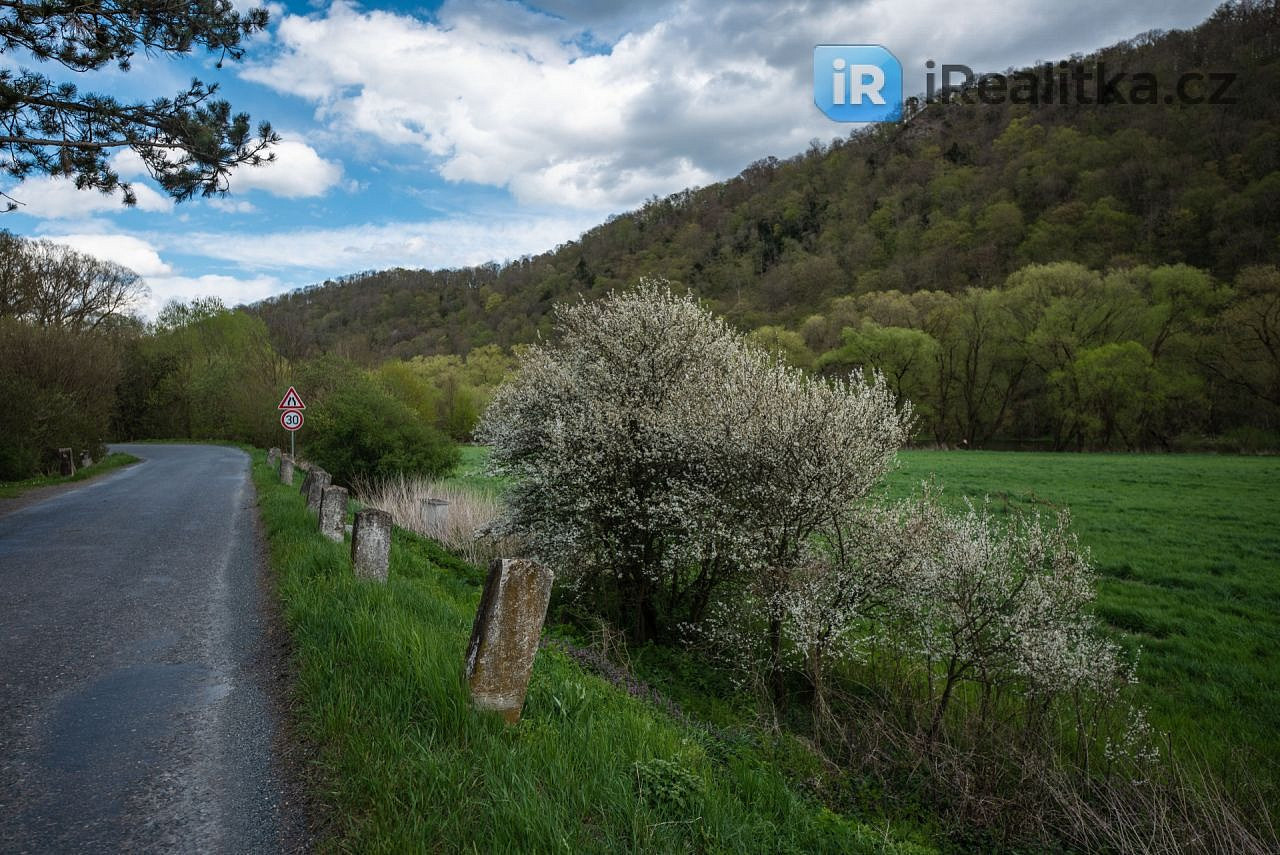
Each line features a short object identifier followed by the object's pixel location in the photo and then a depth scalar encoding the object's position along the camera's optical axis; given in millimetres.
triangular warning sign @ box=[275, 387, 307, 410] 19438
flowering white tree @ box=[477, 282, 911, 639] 7750
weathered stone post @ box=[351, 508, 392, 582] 6340
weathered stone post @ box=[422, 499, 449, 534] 13805
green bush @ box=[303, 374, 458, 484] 20250
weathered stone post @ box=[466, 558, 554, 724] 3572
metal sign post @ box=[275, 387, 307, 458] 19062
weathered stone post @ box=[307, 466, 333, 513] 10648
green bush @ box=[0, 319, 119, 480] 18078
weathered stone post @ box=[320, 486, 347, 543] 8617
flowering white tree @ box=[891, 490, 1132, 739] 6023
